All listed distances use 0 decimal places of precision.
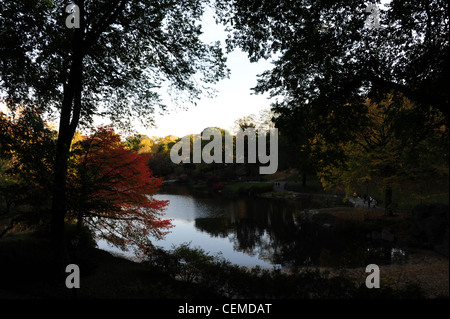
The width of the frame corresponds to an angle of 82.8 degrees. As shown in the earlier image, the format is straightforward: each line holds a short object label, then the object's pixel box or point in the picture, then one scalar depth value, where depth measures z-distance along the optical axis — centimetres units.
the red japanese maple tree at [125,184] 990
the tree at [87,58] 777
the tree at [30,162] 659
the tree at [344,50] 609
